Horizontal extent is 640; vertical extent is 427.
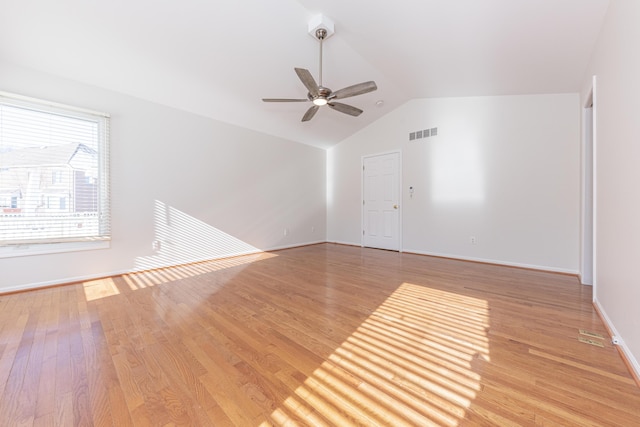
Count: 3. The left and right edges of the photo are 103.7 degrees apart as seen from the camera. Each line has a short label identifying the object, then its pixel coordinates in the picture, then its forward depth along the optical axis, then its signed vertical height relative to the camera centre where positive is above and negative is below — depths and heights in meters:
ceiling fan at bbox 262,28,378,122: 2.69 +1.38
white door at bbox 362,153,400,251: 5.43 +0.24
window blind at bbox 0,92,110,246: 2.79 +0.49
